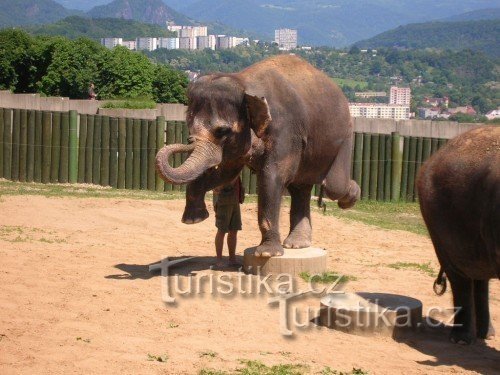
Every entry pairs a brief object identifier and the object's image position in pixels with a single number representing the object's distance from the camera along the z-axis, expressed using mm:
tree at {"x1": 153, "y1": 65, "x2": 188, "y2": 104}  39344
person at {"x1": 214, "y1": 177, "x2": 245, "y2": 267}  11141
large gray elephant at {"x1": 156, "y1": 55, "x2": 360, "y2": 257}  10148
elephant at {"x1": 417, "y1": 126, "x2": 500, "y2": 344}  8117
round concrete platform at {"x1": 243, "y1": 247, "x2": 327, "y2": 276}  10766
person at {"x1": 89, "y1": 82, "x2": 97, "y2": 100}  38031
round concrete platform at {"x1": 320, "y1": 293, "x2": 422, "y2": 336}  8930
